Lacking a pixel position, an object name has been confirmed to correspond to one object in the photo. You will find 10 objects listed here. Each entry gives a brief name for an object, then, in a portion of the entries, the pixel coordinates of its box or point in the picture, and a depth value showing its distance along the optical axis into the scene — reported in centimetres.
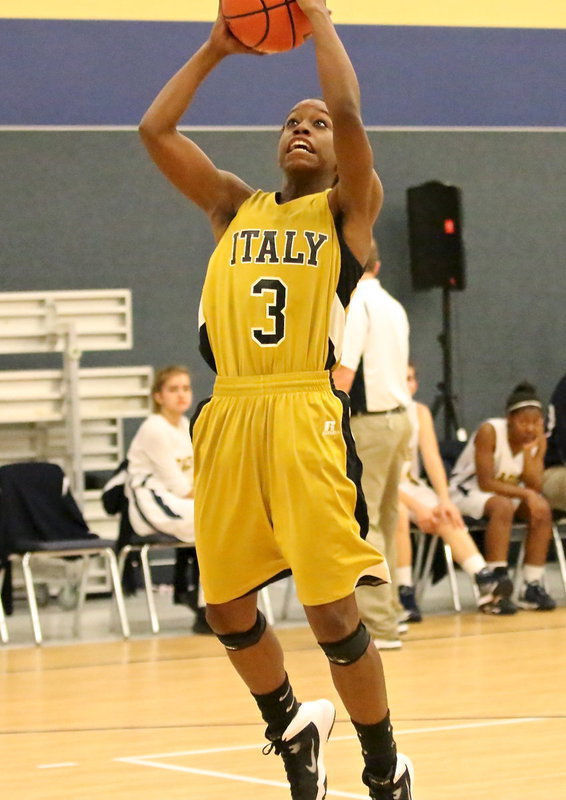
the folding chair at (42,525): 1532
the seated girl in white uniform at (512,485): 1700
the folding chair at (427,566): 1681
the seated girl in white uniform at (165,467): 1569
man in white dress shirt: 1371
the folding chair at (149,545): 1571
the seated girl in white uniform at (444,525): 1640
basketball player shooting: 711
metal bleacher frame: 1762
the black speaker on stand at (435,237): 2036
